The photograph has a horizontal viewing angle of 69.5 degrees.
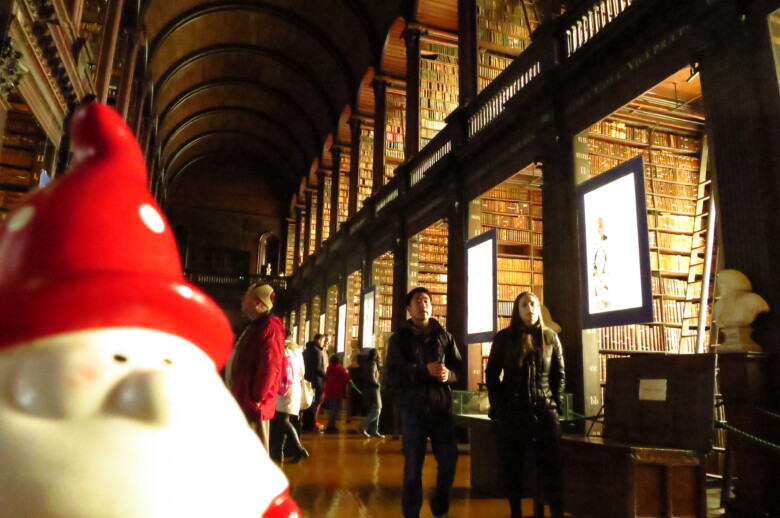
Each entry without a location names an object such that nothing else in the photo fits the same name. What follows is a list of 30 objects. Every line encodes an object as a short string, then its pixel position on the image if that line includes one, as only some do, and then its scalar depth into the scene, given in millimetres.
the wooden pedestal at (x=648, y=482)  2566
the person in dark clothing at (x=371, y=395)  6840
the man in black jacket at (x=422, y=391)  2588
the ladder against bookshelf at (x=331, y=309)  12906
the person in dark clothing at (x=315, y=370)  7191
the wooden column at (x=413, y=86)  8297
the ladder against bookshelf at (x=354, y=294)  11164
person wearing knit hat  2732
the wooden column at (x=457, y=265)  6297
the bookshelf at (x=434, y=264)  8742
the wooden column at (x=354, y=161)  11156
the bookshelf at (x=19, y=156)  5402
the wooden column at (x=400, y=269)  8109
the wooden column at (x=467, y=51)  6676
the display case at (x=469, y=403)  4379
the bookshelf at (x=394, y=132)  10312
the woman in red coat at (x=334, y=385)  7398
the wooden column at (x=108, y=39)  6906
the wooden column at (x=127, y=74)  8180
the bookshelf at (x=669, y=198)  5609
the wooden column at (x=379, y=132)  9758
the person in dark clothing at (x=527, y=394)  2615
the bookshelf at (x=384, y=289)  9750
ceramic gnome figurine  452
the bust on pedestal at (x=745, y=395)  2770
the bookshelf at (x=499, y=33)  6891
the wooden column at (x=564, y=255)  4324
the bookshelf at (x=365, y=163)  11383
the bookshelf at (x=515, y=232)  6969
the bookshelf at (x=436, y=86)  8617
